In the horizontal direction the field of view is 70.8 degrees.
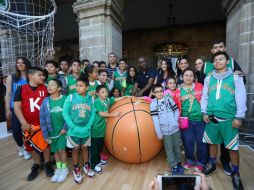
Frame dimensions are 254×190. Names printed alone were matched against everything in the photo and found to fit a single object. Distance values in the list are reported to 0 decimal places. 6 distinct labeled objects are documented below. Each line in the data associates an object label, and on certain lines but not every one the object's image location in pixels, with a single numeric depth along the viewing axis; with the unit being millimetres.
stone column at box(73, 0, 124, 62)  4816
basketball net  2393
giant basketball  2527
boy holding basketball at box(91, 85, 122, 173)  2646
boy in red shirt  2457
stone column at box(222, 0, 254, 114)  3609
